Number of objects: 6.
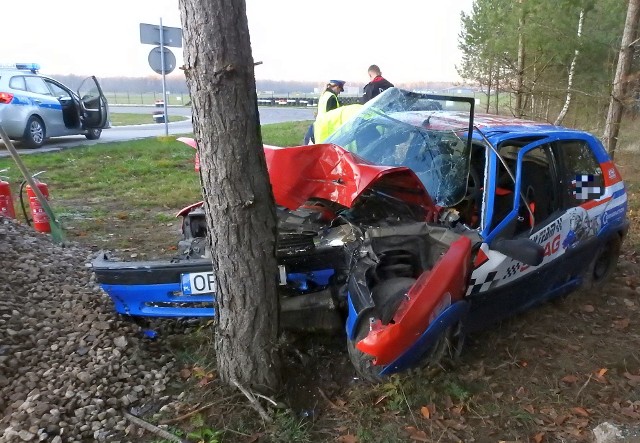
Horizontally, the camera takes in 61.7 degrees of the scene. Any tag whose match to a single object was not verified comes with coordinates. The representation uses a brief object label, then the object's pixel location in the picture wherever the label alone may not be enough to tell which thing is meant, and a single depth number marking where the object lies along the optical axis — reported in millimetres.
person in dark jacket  8617
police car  11695
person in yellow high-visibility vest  6600
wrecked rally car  3074
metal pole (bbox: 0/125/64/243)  5355
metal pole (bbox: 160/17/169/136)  11682
